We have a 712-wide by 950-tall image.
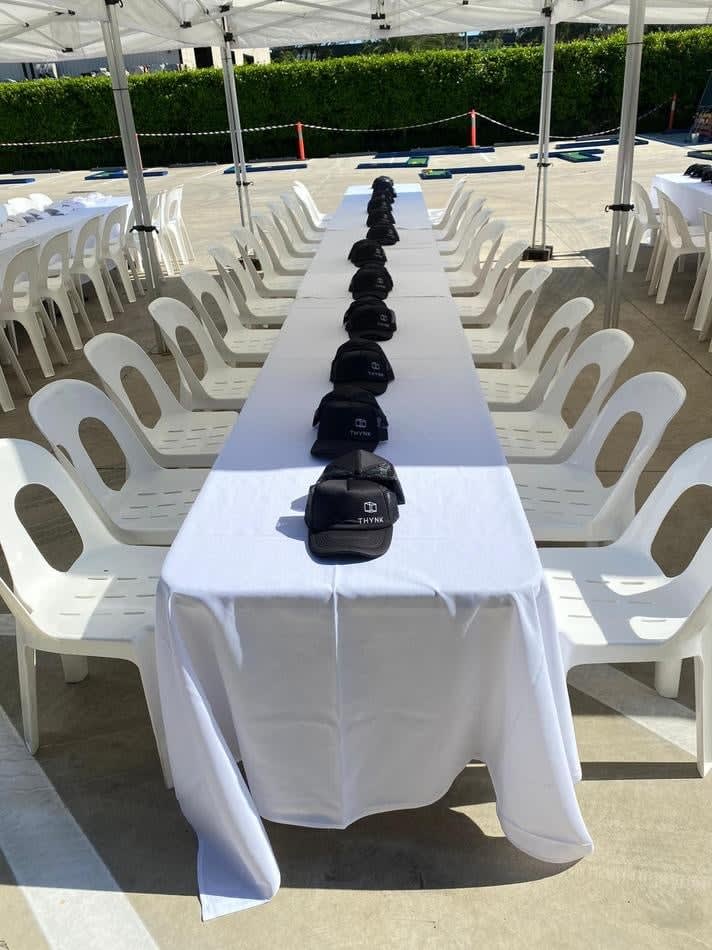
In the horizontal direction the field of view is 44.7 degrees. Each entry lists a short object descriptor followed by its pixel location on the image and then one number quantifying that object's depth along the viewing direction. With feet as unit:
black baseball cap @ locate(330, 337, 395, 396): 9.74
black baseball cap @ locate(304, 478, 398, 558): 6.30
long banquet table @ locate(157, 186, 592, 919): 5.95
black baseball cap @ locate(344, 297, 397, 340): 11.62
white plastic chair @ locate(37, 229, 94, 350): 19.34
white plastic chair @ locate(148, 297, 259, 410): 12.65
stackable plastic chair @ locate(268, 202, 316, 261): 22.78
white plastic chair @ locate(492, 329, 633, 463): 10.11
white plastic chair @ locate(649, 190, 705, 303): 21.29
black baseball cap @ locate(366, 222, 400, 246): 18.63
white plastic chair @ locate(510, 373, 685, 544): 8.46
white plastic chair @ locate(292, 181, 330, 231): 27.25
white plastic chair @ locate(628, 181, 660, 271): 24.09
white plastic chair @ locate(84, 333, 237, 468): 10.79
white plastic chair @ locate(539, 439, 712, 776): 7.04
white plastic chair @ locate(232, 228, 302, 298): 19.02
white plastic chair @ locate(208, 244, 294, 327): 17.20
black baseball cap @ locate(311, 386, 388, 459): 8.13
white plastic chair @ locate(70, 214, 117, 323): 22.36
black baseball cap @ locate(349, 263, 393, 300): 13.82
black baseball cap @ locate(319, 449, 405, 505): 6.95
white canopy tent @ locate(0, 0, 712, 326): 17.78
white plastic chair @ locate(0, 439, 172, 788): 7.42
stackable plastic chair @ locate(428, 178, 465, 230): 25.19
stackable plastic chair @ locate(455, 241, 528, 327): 15.71
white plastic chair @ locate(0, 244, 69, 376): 17.95
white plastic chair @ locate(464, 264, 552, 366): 13.60
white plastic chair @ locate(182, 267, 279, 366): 14.66
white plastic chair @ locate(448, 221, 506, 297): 17.94
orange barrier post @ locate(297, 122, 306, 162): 63.06
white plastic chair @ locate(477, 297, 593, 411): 11.37
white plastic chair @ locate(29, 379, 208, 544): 9.00
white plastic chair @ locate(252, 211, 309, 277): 20.93
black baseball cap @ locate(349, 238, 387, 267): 16.12
